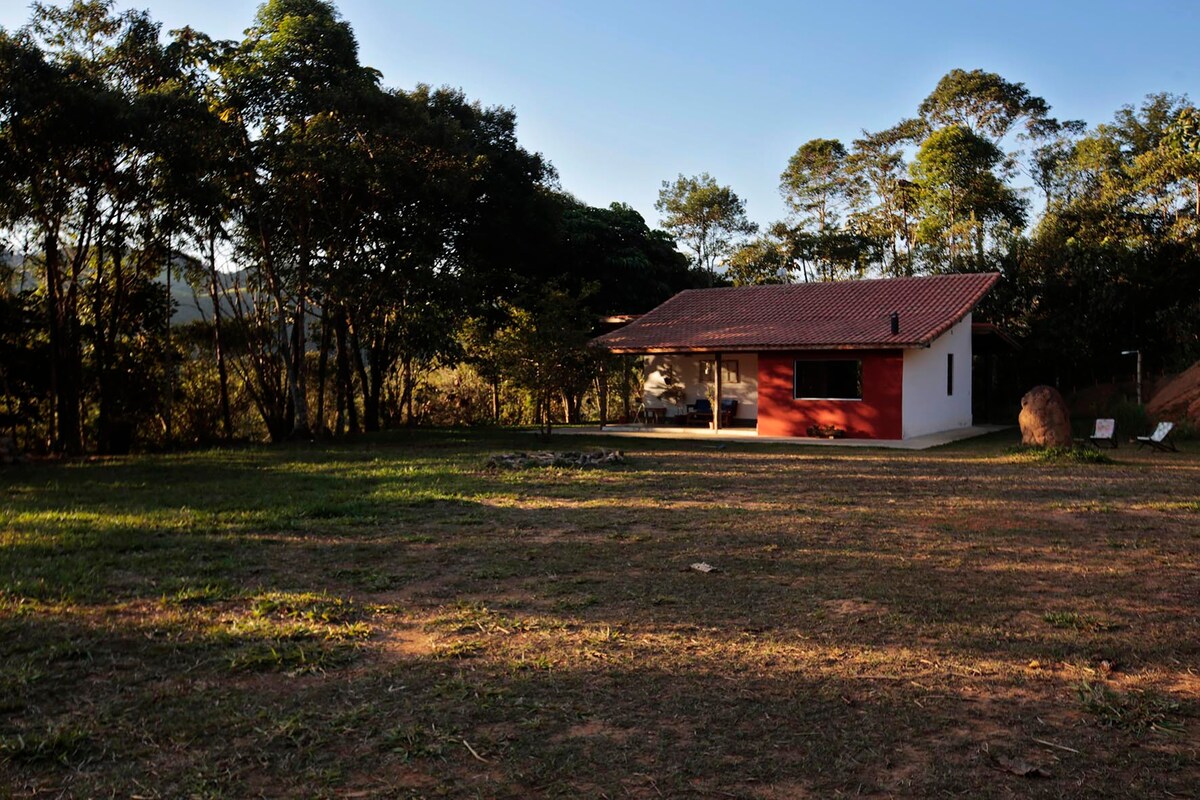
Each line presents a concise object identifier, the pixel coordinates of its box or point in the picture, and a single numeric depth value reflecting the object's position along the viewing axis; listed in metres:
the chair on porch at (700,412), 22.34
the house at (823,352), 18.03
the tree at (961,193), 31.72
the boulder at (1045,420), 14.89
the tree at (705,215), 38.06
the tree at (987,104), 35.28
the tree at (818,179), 38.00
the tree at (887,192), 35.59
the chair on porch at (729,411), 21.86
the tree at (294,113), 15.22
